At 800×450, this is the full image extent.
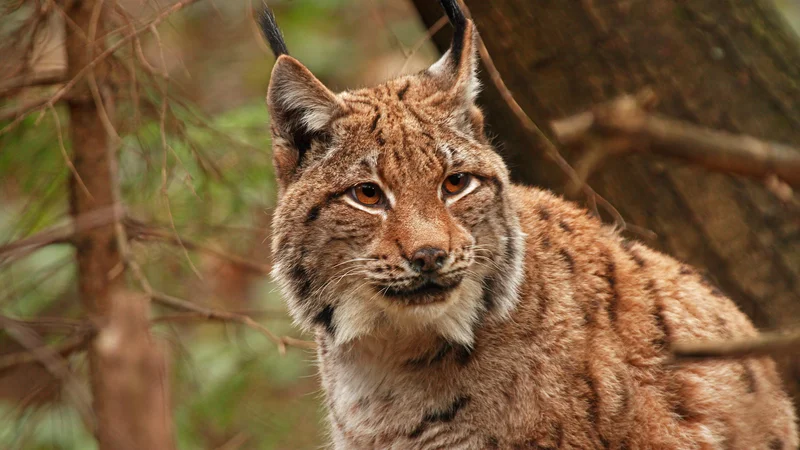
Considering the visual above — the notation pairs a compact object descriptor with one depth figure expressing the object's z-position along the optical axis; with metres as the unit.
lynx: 9.14
